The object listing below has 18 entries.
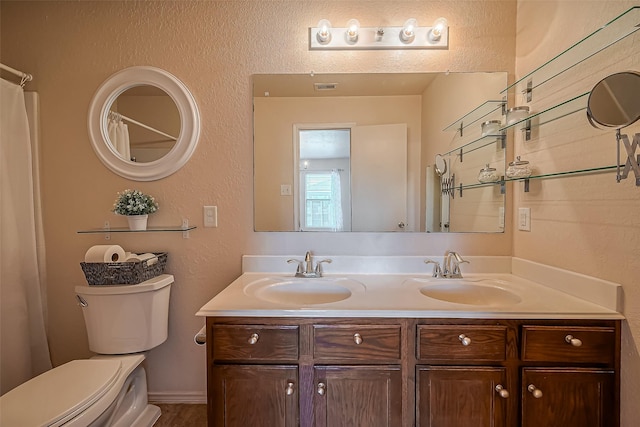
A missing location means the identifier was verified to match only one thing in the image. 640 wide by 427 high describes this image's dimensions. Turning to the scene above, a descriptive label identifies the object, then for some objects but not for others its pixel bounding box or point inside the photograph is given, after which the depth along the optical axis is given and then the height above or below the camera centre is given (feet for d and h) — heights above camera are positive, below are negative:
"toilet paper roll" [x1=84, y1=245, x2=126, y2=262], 4.84 -0.77
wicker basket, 4.80 -1.08
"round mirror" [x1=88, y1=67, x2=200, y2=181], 5.38 +1.62
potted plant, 5.18 +0.02
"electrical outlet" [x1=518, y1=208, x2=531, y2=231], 4.95 -0.21
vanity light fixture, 5.25 +3.08
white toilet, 3.66 -2.42
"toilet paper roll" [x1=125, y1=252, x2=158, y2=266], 4.97 -0.88
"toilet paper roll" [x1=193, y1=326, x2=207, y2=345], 3.99 -1.82
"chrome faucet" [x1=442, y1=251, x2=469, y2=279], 5.07 -1.07
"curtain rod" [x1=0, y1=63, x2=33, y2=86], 4.97 +2.42
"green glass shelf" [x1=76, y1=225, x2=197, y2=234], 5.31 -0.40
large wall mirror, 5.36 +1.00
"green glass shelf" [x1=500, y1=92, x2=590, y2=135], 3.86 +1.41
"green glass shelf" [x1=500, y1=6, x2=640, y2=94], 3.28 +2.12
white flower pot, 5.25 -0.25
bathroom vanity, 3.51 -1.97
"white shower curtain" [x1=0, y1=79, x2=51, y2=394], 4.98 -0.79
